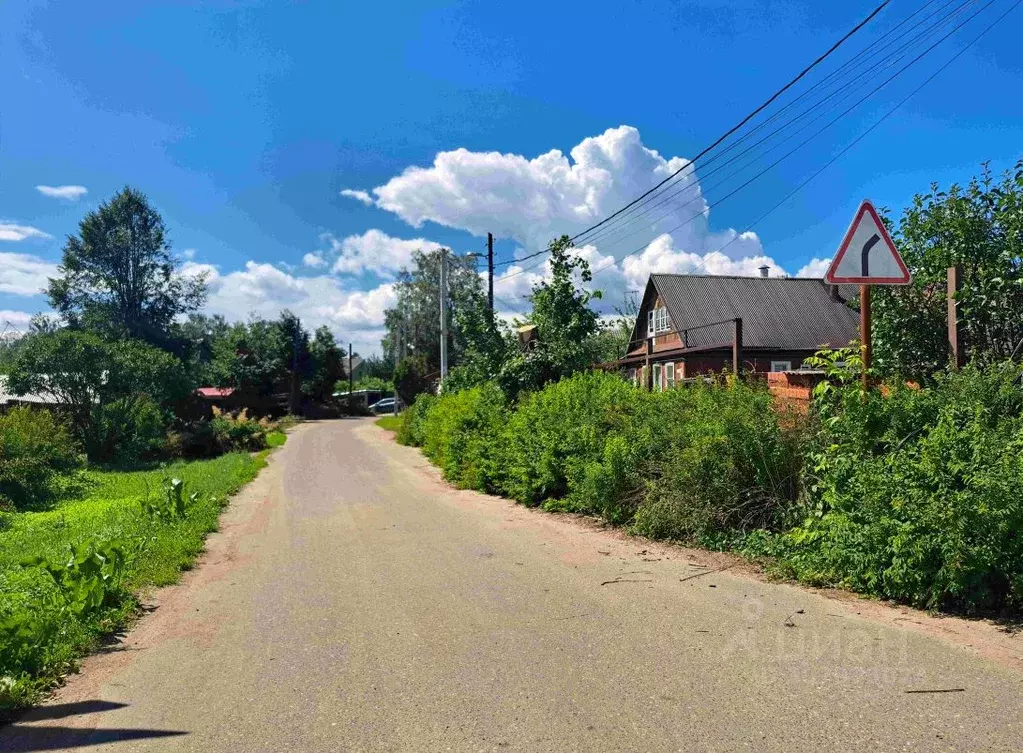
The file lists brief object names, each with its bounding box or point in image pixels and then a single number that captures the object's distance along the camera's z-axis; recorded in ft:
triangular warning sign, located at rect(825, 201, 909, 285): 21.72
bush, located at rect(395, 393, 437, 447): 96.53
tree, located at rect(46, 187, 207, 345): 181.16
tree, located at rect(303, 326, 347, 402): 222.28
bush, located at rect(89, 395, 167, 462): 82.23
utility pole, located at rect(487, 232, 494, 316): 101.24
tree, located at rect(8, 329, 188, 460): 77.20
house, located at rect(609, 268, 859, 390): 116.16
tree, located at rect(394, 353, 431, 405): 210.79
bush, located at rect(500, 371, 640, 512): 33.37
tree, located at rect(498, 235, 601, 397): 54.85
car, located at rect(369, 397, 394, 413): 259.39
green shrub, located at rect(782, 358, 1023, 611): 16.42
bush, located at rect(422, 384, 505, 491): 46.91
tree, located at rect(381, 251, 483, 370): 217.97
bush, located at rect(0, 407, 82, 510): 48.57
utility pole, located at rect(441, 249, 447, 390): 104.63
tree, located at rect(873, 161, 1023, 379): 25.54
